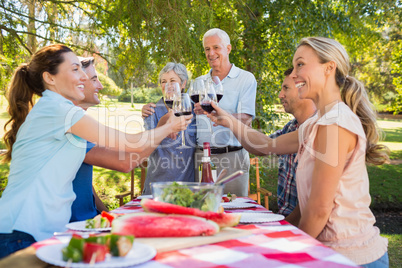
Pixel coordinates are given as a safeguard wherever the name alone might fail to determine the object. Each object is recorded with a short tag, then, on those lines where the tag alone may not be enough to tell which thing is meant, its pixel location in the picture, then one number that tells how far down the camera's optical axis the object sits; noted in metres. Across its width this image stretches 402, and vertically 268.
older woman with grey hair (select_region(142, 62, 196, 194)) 3.69
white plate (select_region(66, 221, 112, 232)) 1.58
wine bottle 2.52
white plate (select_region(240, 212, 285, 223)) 1.77
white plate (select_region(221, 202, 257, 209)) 2.23
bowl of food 1.60
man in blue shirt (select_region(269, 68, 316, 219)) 2.86
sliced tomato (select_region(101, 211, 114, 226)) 1.67
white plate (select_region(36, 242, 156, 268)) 1.10
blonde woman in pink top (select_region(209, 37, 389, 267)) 1.83
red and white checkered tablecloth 1.20
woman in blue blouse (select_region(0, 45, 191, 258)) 1.92
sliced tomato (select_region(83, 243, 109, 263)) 1.10
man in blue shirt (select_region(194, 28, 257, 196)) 3.74
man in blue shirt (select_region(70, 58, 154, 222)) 2.57
